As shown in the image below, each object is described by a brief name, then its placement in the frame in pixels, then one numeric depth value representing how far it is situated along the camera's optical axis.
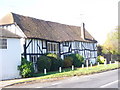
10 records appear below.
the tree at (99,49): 53.49
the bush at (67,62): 35.19
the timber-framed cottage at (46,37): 28.61
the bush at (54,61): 30.67
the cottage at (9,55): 22.89
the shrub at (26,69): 23.95
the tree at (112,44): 54.08
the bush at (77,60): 37.50
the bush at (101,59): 47.37
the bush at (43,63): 28.72
